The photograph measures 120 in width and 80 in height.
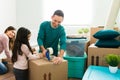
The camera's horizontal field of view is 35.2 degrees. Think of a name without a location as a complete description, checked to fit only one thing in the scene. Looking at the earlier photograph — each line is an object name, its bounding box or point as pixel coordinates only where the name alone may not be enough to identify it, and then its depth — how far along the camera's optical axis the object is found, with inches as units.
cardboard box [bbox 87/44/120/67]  86.5
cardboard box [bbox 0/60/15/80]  112.9
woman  109.2
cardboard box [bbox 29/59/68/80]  79.7
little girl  86.9
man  91.4
